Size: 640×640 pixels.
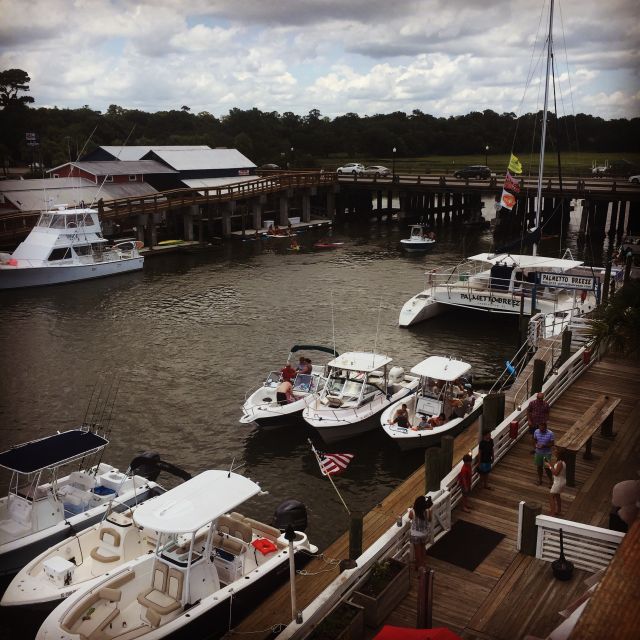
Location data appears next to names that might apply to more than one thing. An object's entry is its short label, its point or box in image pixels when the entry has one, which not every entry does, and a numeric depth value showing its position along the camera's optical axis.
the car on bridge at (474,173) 77.19
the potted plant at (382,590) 10.06
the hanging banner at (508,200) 36.53
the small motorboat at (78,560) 12.66
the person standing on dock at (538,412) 16.08
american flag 17.16
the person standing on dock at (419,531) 11.41
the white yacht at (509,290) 31.55
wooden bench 13.90
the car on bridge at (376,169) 85.91
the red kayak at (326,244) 56.06
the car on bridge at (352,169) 79.84
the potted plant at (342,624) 9.53
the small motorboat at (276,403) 20.73
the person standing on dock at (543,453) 14.34
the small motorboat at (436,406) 19.45
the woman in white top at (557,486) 12.62
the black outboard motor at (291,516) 15.09
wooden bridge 51.94
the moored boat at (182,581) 11.44
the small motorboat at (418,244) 52.97
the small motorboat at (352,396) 20.16
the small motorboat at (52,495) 14.48
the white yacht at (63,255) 40.50
